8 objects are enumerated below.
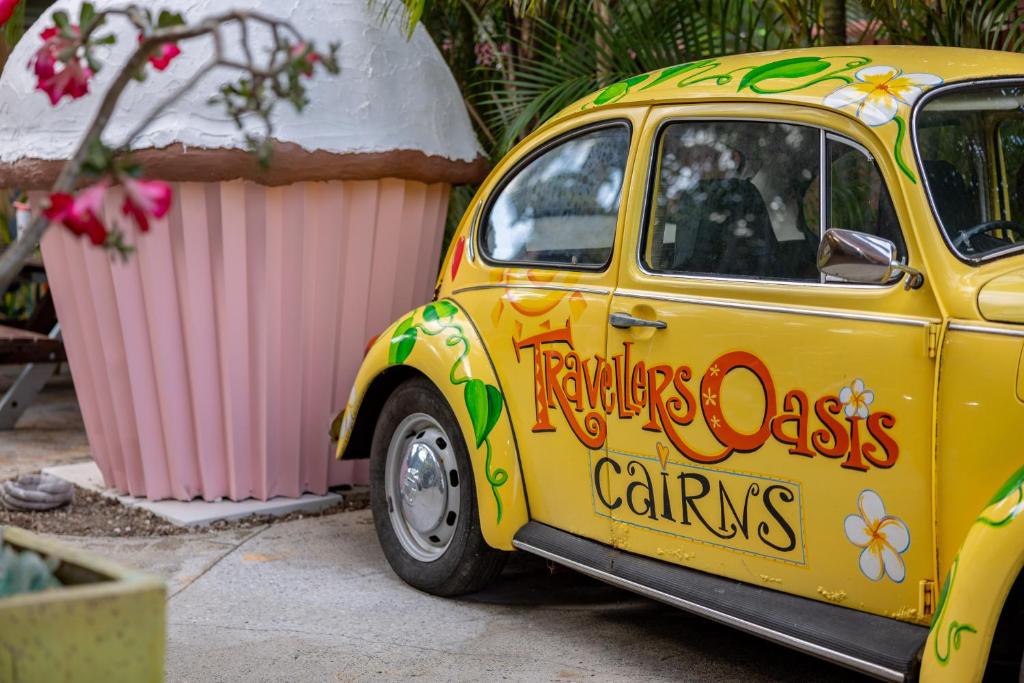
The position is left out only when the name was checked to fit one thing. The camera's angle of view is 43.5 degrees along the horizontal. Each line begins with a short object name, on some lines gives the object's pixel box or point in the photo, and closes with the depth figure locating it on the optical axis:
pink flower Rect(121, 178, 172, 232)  1.85
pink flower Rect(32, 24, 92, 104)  2.13
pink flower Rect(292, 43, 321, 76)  2.04
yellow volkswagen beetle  3.01
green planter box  1.92
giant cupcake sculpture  5.29
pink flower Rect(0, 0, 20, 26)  2.34
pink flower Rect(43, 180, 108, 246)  1.86
